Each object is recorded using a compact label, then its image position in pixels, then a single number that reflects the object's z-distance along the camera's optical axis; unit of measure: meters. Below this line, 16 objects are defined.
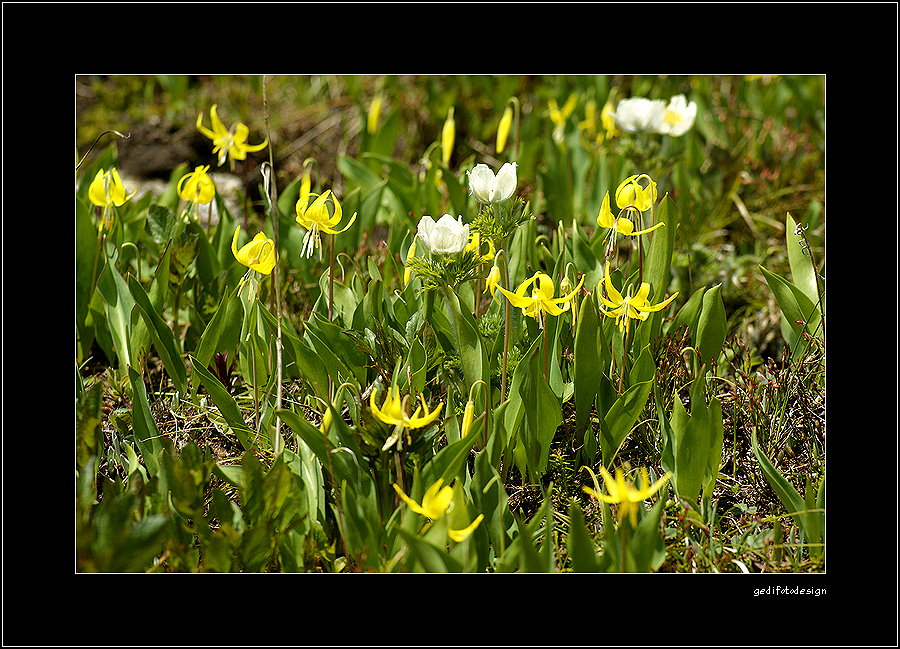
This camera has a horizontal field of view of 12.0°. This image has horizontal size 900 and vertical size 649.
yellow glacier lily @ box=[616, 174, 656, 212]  3.32
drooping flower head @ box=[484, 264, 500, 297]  3.26
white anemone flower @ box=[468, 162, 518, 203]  3.27
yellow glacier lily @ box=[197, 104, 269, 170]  3.55
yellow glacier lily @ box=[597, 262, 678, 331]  3.29
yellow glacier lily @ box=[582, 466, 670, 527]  3.12
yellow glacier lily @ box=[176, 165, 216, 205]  3.49
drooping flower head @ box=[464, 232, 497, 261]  3.28
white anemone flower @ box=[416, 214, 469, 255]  3.25
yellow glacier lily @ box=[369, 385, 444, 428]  3.18
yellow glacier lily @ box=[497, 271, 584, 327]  3.24
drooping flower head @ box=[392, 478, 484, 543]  3.15
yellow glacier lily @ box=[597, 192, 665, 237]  3.31
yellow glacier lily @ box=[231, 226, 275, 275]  3.28
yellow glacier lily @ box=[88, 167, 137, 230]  3.46
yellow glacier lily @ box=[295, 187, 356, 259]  3.30
